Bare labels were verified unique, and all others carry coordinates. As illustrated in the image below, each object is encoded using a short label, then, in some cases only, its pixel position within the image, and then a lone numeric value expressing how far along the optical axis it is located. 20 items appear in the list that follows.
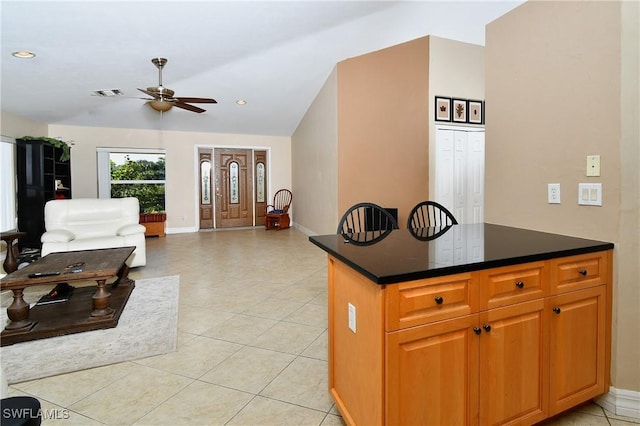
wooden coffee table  2.55
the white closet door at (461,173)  5.05
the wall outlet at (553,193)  1.95
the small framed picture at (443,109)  4.94
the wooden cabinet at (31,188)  5.36
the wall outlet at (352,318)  1.37
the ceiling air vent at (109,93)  3.72
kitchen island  1.20
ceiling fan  4.01
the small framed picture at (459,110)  5.03
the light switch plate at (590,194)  1.77
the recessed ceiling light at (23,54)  3.67
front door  8.34
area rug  2.14
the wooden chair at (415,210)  2.54
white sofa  4.09
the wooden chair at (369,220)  2.69
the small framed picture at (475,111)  5.11
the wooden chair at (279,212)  8.30
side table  3.97
